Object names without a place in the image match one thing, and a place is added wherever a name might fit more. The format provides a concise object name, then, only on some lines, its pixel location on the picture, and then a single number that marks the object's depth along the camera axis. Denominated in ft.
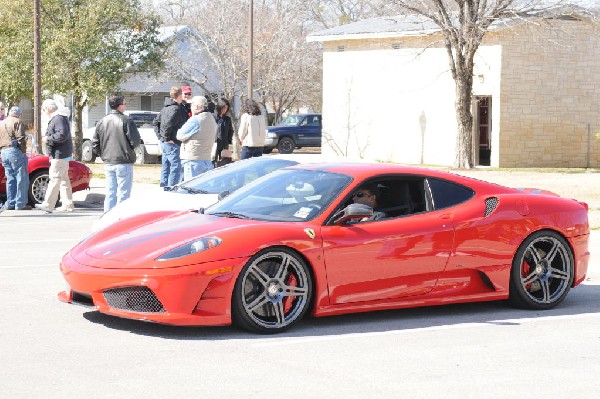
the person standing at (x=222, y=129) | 59.93
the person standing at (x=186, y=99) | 58.23
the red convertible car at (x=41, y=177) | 63.05
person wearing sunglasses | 28.66
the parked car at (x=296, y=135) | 159.53
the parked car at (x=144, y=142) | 123.13
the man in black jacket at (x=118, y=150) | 50.60
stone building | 115.34
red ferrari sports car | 25.71
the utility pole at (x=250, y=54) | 116.78
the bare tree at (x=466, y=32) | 105.09
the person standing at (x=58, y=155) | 57.47
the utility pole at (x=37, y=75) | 86.63
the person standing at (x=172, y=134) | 56.80
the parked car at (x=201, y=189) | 37.06
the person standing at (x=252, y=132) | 60.75
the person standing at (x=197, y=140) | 52.08
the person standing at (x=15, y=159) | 59.62
